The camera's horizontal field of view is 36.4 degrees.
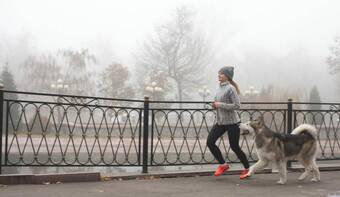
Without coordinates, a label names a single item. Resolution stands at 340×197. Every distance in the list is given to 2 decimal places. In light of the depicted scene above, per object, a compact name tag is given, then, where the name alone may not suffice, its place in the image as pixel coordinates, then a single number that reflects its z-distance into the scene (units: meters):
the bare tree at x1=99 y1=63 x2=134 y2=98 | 49.88
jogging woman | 8.37
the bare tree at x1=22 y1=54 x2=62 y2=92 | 51.25
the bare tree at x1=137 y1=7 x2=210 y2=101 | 52.41
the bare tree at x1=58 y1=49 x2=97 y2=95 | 51.06
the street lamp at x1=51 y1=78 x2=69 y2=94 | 46.09
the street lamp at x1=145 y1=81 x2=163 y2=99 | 44.80
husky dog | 8.13
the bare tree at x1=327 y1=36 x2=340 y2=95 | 47.97
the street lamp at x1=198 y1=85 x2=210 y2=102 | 48.58
